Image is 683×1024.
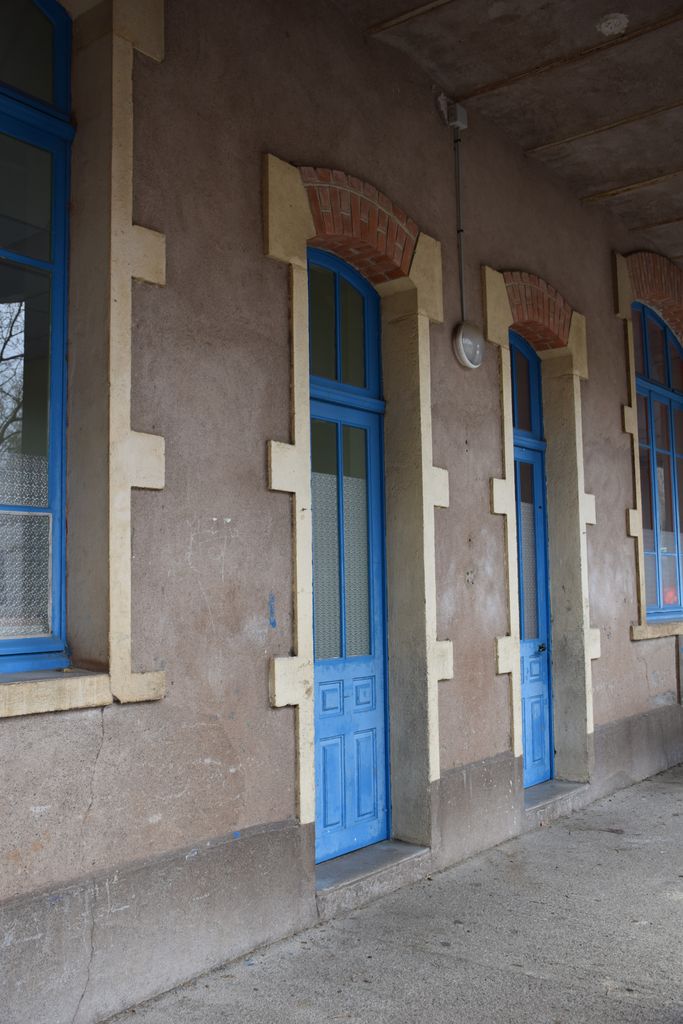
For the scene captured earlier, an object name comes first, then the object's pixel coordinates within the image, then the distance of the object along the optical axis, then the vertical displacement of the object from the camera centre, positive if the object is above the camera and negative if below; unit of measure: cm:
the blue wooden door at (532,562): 649 +19
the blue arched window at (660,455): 817 +121
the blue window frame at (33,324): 337 +102
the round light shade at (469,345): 543 +144
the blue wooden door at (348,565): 471 +14
